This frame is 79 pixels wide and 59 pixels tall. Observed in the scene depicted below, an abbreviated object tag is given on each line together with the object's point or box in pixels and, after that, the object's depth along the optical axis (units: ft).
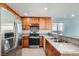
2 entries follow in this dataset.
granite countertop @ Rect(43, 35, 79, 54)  3.21
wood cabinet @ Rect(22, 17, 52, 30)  11.86
